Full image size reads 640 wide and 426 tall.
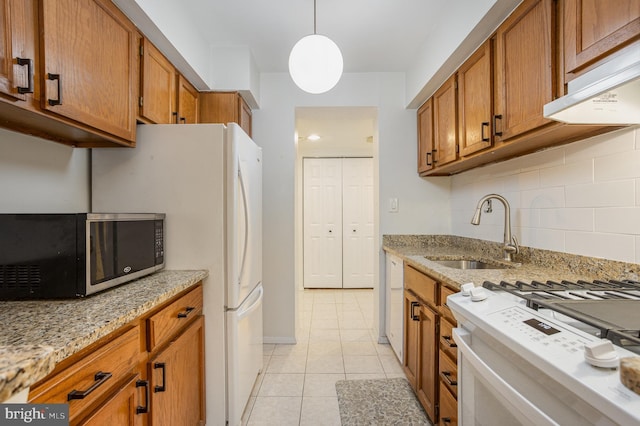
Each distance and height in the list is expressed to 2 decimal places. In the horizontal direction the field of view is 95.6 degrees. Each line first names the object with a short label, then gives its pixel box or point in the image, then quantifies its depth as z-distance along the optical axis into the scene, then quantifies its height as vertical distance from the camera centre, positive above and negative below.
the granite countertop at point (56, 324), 0.54 -0.29
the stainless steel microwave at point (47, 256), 0.96 -0.15
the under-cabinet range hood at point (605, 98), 0.72 +0.34
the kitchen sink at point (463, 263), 1.88 -0.35
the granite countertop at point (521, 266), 1.18 -0.28
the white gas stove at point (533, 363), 0.49 -0.30
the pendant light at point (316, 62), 1.48 +0.78
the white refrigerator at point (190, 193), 1.50 +0.10
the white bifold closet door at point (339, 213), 4.57 -0.02
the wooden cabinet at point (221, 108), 2.25 +0.82
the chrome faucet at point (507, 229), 1.69 -0.11
